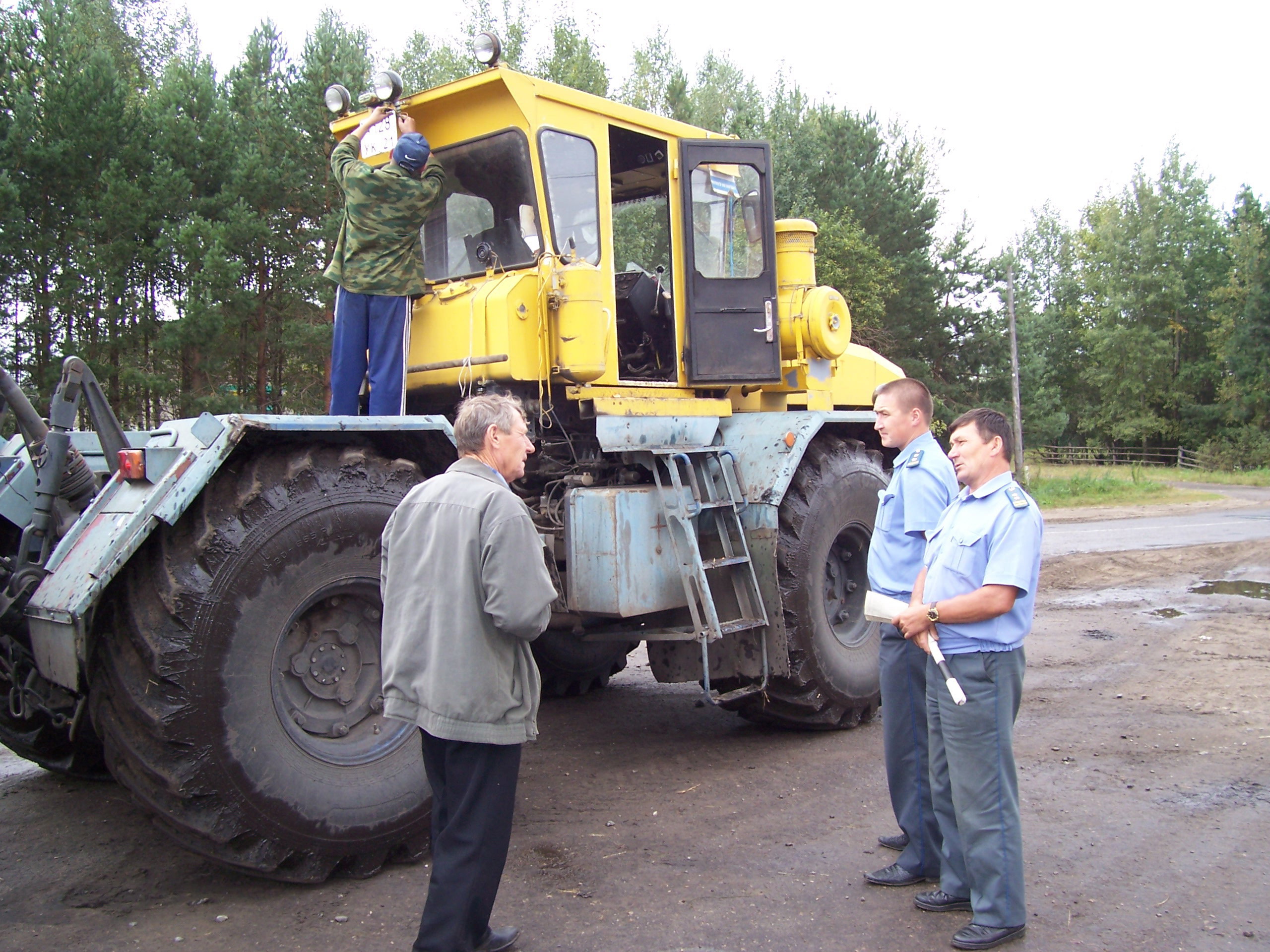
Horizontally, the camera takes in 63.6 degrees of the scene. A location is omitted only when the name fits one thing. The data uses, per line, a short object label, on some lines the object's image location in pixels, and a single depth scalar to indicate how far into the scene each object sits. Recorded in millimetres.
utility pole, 31234
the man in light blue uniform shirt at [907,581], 3895
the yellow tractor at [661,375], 4988
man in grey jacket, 3020
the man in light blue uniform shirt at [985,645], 3375
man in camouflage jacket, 4715
